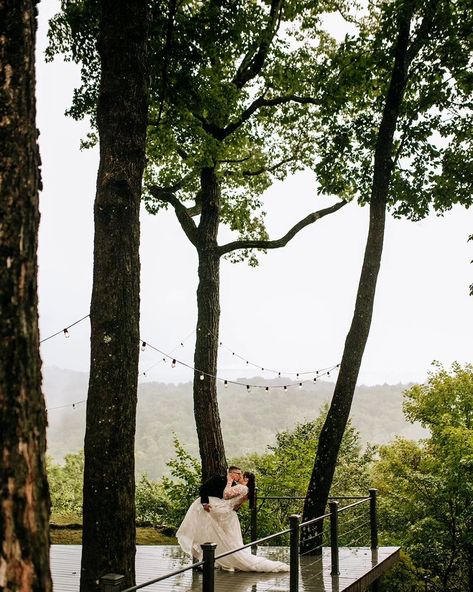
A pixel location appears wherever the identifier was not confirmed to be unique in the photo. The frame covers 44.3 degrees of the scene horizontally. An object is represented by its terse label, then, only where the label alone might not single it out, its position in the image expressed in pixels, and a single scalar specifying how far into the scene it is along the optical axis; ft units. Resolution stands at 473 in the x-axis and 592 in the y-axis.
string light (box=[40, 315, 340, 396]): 35.98
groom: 24.82
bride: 24.57
